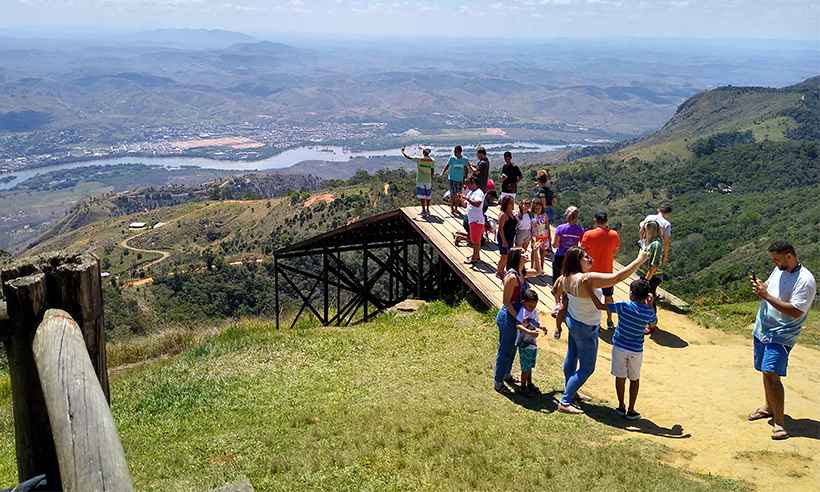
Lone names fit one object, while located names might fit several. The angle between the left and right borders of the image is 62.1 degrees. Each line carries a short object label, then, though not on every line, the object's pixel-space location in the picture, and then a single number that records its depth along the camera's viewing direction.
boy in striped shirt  7.07
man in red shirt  9.51
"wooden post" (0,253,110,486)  2.90
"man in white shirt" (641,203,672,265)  10.56
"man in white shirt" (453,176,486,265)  13.01
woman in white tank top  7.16
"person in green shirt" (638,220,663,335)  10.42
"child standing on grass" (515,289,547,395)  7.71
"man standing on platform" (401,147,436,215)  15.02
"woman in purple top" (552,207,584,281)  10.37
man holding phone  6.76
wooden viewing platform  12.36
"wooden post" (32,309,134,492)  2.24
